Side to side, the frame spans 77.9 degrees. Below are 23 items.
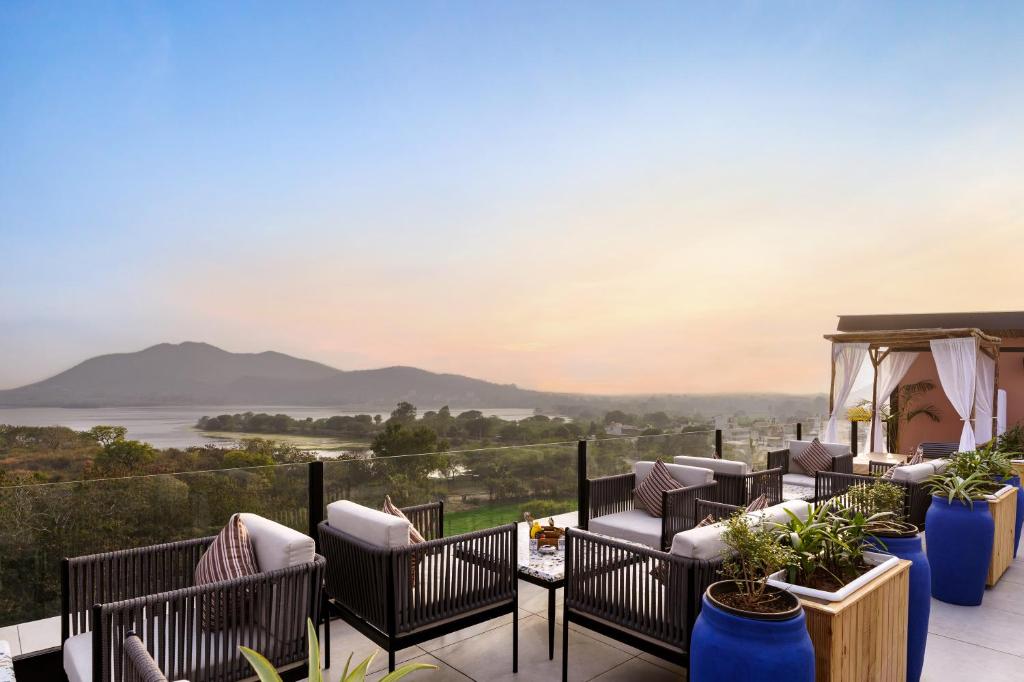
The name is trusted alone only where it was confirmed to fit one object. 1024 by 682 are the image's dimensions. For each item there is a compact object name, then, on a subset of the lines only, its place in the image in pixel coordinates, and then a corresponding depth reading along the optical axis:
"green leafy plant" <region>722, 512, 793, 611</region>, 2.32
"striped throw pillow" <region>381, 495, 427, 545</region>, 3.79
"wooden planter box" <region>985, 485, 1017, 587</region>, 4.79
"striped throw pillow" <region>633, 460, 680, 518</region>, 5.43
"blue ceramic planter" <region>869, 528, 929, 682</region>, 3.04
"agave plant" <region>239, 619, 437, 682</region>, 1.39
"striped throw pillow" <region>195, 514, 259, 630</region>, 2.92
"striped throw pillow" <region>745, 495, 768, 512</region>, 3.78
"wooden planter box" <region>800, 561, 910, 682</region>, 2.32
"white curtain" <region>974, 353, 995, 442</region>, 9.39
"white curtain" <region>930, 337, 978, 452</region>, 8.70
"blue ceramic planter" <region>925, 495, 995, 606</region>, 4.37
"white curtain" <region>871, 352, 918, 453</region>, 10.98
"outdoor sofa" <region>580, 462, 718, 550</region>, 4.93
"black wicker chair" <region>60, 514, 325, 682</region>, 2.36
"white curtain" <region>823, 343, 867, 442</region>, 9.94
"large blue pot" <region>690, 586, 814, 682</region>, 2.06
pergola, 9.08
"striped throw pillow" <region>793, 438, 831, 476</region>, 8.33
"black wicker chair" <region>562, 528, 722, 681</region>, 2.94
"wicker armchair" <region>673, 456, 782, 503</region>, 5.79
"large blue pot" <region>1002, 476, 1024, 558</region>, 5.48
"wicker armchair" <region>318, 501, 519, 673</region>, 3.13
